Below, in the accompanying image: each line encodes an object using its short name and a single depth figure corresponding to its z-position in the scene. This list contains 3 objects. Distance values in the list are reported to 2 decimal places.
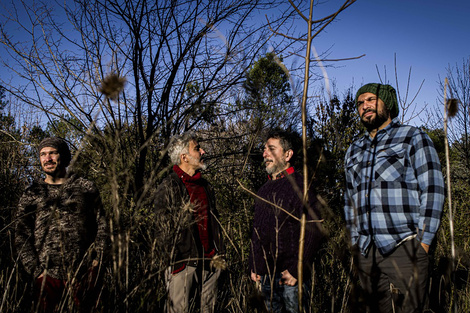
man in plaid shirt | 1.62
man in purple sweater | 1.94
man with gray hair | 2.23
